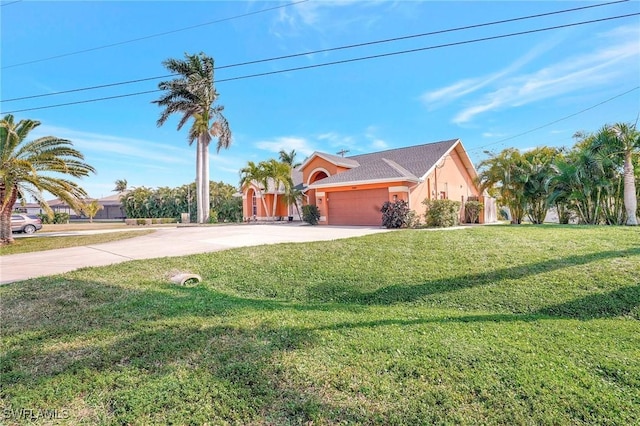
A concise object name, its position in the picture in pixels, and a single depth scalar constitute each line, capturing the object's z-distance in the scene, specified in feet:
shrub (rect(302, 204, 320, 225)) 71.61
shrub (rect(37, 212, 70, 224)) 128.67
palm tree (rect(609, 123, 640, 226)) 47.14
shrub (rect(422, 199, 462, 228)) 54.08
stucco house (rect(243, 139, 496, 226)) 61.46
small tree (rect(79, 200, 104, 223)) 122.70
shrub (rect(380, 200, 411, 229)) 55.47
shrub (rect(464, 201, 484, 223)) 71.05
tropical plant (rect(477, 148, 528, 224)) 61.11
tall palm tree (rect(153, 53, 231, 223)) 89.59
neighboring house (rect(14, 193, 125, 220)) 202.28
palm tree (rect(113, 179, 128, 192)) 248.73
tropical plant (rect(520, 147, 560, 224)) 59.16
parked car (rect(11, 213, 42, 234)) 72.95
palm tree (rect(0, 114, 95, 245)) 42.55
